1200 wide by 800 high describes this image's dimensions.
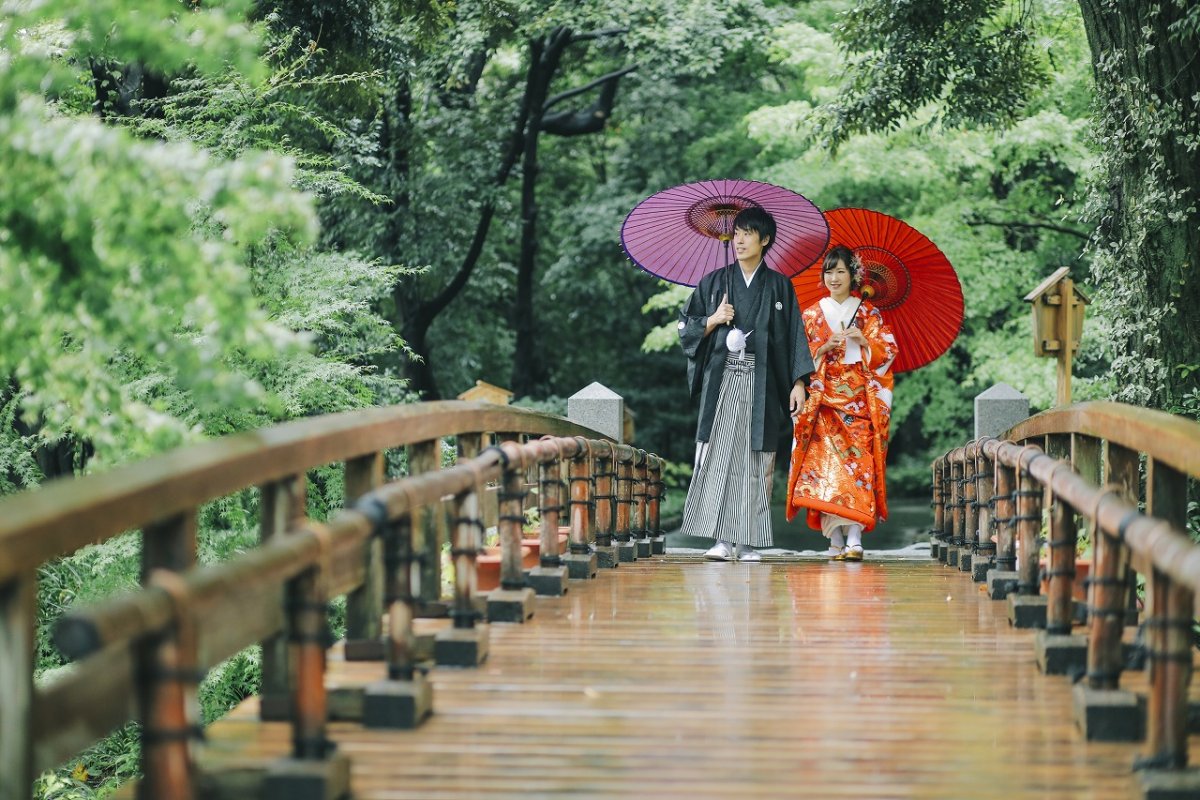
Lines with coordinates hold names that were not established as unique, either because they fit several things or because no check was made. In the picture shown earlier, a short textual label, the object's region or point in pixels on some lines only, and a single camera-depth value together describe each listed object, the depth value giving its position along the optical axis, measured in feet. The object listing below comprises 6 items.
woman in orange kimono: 59.21
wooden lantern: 66.49
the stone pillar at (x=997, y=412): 65.57
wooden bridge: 17.16
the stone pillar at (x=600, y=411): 67.87
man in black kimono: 55.77
